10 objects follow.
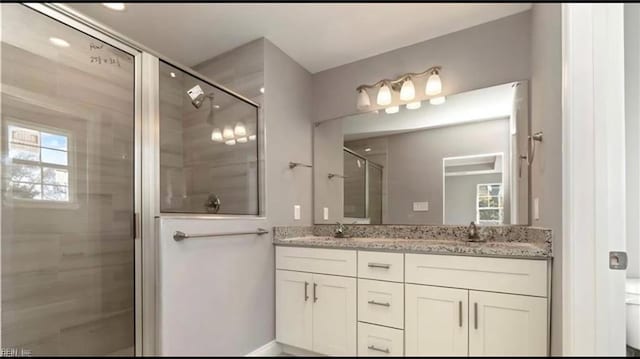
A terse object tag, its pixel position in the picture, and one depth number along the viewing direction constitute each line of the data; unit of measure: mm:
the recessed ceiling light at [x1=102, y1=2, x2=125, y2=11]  1732
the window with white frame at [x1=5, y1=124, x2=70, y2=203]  1639
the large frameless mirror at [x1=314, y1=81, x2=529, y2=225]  2059
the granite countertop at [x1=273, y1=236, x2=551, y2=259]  1523
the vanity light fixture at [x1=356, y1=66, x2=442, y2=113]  2270
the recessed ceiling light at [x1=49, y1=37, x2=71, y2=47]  1730
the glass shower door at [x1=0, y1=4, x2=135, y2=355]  1630
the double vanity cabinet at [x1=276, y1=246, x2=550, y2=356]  1508
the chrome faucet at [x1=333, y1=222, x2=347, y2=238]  2477
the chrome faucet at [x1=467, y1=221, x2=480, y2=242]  2023
